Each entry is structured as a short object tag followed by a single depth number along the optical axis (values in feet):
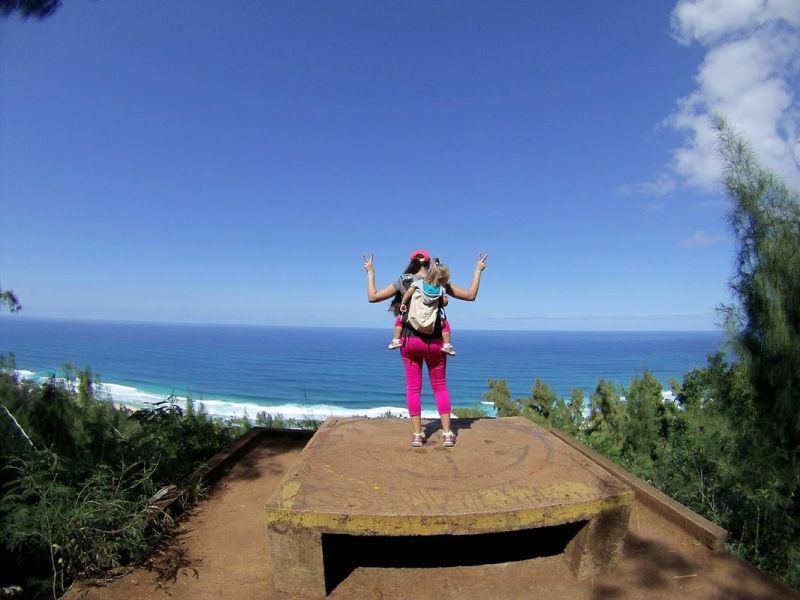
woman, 11.94
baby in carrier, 11.51
